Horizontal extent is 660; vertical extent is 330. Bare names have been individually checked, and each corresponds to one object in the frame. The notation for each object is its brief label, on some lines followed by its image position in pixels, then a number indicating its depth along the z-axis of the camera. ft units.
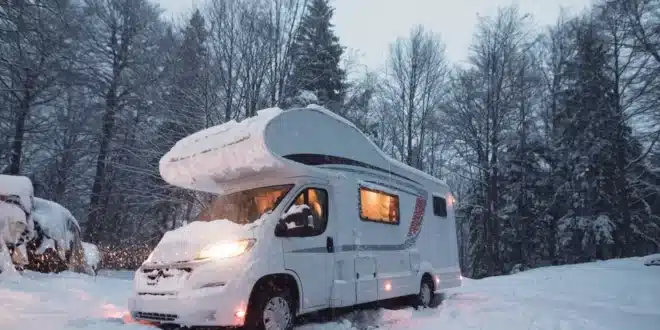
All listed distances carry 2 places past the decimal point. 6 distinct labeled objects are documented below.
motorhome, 18.51
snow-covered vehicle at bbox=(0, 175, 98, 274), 31.89
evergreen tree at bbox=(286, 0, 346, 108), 64.39
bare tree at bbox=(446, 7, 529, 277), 81.35
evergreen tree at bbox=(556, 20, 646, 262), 79.77
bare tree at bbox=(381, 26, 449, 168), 92.99
